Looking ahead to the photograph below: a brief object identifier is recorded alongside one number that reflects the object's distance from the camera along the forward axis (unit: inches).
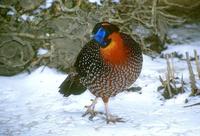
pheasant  332.2
